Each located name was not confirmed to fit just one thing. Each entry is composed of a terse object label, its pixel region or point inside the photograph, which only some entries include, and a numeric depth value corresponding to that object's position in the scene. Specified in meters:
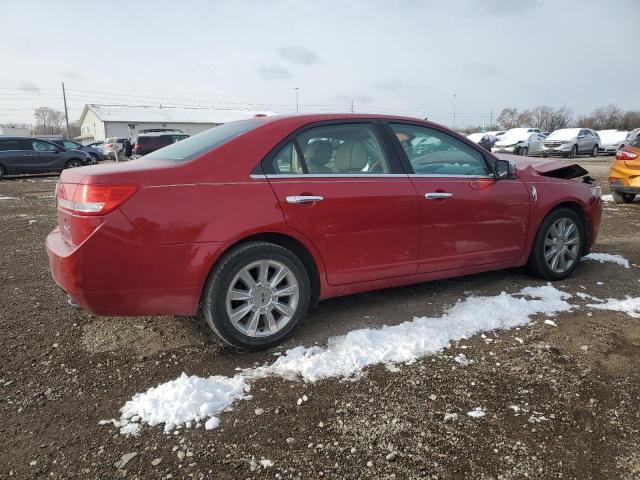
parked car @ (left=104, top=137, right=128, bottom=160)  32.97
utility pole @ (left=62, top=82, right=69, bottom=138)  68.72
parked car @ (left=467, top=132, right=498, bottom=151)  30.03
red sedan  2.93
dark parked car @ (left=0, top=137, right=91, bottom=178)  18.47
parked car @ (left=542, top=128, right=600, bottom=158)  26.56
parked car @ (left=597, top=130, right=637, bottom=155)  30.09
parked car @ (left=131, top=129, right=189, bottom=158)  23.69
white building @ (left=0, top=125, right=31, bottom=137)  83.07
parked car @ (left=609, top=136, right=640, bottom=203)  9.11
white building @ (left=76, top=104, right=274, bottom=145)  58.31
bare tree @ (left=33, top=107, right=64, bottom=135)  104.06
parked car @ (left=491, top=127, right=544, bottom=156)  27.20
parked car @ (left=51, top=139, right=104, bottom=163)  29.08
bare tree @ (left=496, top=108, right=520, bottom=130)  82.41
